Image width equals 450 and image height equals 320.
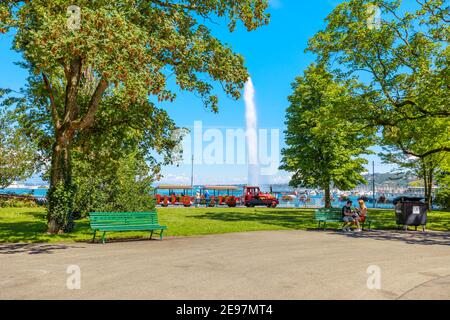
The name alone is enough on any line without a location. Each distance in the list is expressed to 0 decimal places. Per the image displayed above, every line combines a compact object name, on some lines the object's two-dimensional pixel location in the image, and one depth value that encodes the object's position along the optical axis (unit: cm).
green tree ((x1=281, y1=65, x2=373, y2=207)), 3828
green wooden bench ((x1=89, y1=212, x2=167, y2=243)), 1329
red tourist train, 4472
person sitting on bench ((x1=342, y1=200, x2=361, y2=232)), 1873
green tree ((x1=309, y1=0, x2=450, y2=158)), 1950
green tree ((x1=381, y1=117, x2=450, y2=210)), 2180
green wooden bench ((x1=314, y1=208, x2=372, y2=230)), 1927
